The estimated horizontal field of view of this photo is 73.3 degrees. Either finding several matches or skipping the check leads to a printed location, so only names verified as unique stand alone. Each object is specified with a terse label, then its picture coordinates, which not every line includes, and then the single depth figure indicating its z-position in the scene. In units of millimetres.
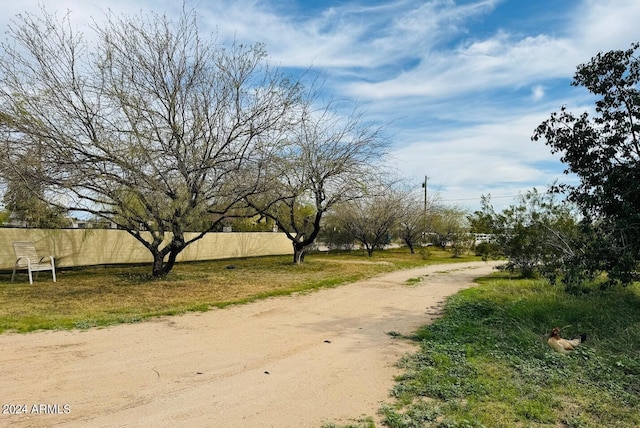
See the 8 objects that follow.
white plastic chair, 11578
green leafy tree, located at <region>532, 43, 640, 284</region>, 6714
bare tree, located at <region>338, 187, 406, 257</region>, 27875
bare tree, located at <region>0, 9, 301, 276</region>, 9594
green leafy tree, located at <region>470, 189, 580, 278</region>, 12953
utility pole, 33234
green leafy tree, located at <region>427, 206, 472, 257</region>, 34241
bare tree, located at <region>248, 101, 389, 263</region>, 16078
